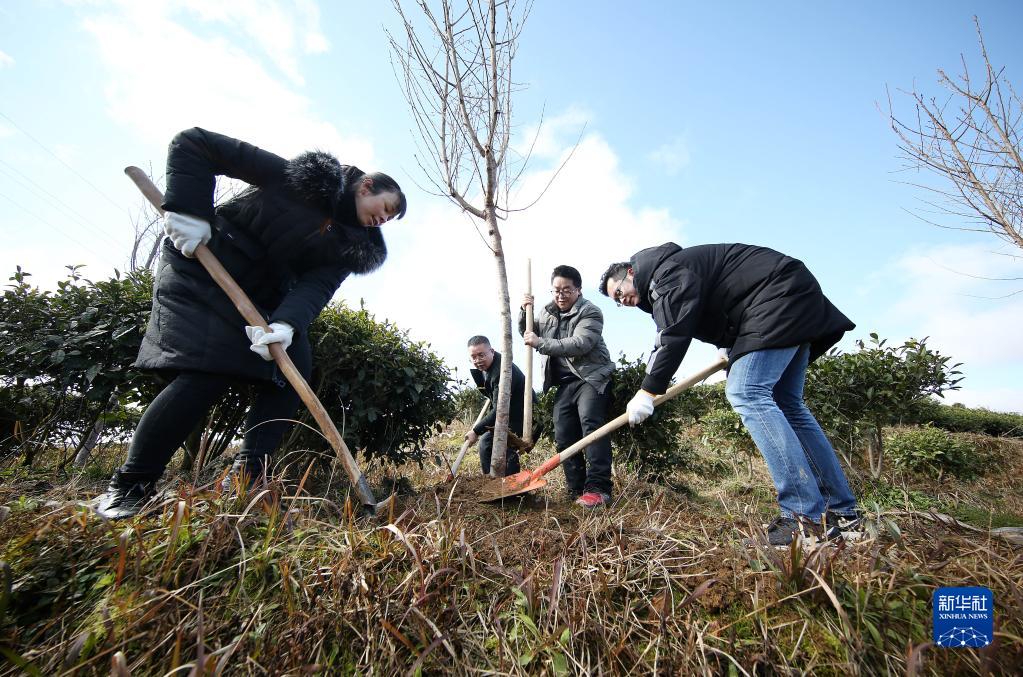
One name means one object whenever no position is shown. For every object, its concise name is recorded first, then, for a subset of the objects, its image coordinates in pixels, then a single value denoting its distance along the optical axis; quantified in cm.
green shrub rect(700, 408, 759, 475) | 703
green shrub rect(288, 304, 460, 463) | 362
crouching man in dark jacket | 484
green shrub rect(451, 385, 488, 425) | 1165
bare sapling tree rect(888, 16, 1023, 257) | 569
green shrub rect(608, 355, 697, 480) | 443
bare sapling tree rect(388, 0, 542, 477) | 366
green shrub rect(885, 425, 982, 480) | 704
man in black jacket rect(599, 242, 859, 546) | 223
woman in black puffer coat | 208
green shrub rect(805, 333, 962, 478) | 483
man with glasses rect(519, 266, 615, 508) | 354
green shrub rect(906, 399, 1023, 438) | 1398
